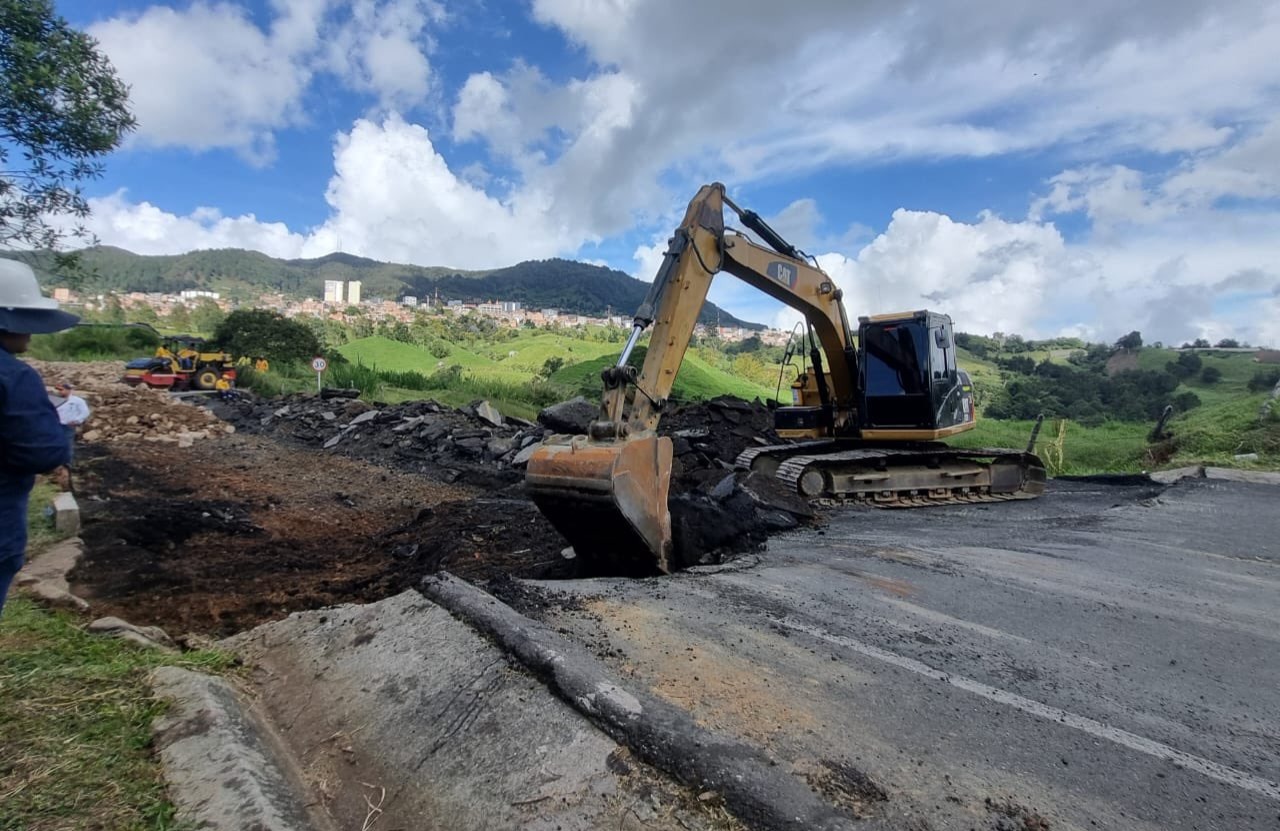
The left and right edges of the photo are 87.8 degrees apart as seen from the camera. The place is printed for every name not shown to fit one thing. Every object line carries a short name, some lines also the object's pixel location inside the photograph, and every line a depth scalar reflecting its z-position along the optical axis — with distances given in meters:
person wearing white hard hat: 2.17
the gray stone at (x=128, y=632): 3.47
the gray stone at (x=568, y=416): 12.63
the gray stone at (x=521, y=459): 11.71
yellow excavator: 4.59
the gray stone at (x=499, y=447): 12.67
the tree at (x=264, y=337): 32.94
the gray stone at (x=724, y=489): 6.87
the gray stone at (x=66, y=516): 5.95
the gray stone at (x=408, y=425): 14.55
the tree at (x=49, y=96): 5.76
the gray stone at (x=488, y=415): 15.20
